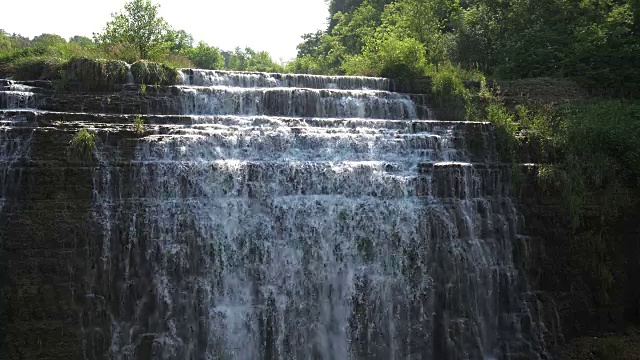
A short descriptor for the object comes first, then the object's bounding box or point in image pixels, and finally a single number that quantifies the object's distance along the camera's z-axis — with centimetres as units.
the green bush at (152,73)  1430
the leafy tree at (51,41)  1785
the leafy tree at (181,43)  4109
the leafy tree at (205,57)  3862
